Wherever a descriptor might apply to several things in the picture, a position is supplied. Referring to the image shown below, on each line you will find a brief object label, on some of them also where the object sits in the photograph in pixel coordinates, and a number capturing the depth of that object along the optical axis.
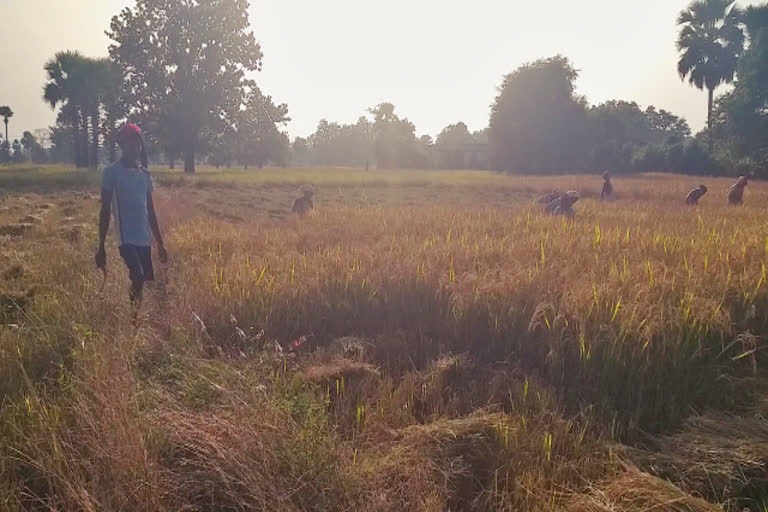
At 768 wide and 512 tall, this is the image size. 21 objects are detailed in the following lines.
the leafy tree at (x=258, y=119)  40.06
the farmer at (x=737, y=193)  13.30
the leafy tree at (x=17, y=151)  106.09
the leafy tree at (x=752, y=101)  30.56
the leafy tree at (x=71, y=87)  44.22
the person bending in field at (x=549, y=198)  13.08
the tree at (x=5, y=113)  70.56
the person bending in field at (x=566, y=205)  10.88
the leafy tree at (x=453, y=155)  68.25
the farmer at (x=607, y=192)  16.14
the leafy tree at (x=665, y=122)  93.25
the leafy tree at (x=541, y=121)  47.97
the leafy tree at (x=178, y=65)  36.94
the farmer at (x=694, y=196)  13.68
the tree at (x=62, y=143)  78.01
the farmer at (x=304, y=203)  12.48
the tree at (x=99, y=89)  44.25
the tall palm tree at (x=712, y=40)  36.81
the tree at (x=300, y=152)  136.50
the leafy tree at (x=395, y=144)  68.12
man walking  4.43
